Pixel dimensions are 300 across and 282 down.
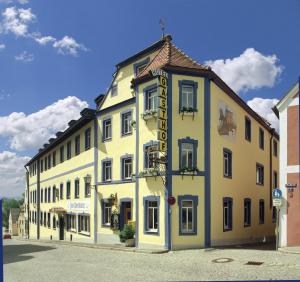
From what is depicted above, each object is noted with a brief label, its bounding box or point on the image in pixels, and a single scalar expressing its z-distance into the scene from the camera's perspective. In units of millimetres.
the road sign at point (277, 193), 17688
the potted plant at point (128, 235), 23766
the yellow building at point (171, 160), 21812
